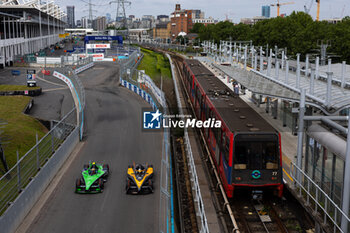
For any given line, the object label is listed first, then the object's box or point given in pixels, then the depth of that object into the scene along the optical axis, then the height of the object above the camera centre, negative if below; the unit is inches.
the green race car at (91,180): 572.4 -185.8
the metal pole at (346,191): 371.9 -127.5
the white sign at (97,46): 2547.7 +32.5
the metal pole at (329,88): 577.6 -49.3
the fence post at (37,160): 584.4 -158.3
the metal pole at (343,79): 785.6 -48.8
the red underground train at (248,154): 532.7 -135.6
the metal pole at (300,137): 519.5 -108.0
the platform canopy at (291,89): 573.0 -64.1
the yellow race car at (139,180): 568.4 -182.7
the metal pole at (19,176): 508.3 -158.5
